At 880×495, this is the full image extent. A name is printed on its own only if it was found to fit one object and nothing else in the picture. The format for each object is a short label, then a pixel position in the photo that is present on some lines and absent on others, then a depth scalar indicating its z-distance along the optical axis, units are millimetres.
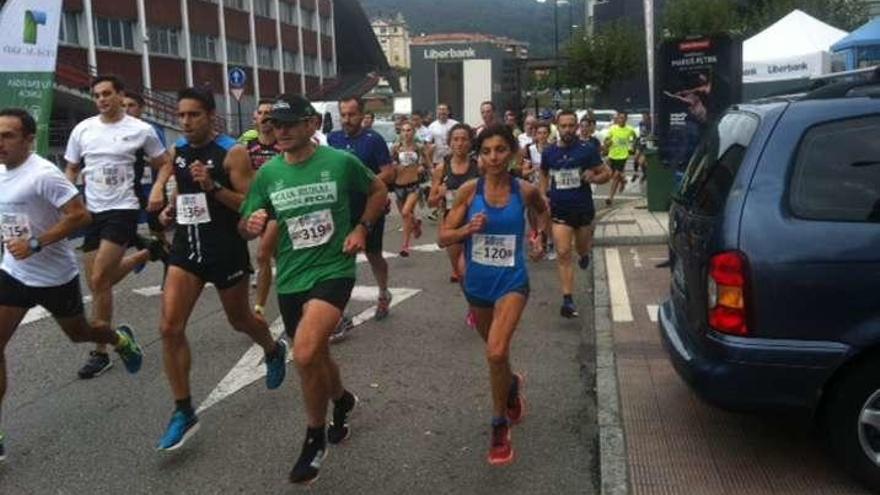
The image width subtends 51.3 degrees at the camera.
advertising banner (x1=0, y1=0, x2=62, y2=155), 11156
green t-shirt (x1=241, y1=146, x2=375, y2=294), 4316
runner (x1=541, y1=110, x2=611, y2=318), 7992
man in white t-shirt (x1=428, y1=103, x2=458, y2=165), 14062
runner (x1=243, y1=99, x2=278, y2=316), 7077
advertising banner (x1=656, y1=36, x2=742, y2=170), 12773
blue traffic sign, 26516
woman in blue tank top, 4387
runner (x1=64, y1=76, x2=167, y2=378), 6160
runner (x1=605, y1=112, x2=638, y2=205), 17547
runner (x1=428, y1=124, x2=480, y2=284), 8352
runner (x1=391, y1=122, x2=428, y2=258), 10883
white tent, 17281
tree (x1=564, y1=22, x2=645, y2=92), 46125
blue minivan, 3670
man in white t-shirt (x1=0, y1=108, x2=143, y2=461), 4691
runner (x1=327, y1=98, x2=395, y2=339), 7605
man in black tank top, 4715
